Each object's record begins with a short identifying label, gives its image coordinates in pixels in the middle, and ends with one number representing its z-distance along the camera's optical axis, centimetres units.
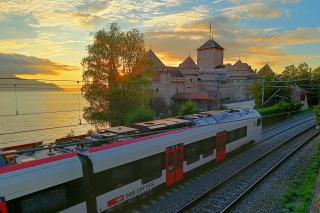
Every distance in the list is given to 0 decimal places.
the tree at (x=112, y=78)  3462
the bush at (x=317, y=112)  2175
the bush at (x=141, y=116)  2764
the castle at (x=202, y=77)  7462
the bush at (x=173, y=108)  6519
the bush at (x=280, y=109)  3522
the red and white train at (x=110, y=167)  809
